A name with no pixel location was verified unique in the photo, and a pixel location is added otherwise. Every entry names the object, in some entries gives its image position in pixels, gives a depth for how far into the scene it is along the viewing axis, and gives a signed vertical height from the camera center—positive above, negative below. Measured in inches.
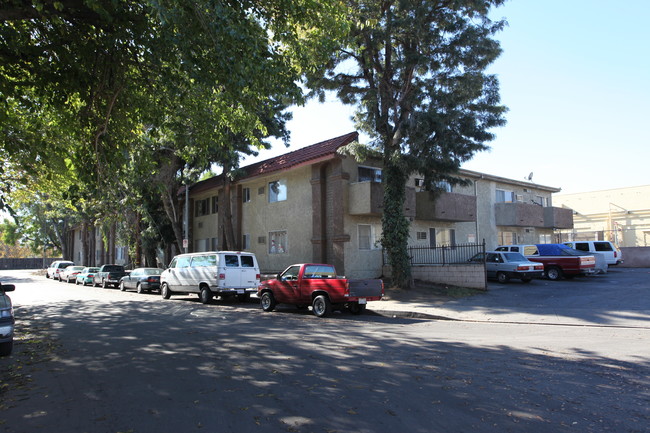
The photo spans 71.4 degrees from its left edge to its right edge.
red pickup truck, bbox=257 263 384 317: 527.8 -54.5
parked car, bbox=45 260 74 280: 1603.1 -57.8
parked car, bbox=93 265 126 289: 1170.6 -67.7
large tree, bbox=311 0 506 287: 666.2 +247.1
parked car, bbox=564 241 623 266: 1088.2 -18.6
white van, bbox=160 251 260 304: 687.1 -42.1
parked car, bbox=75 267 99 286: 1285.7 -72.9
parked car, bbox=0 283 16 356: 311.4 -51.5
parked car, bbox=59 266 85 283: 1416.0 -71.0
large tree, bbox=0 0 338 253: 330.0 +149.7
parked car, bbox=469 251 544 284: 847.1 -47.4
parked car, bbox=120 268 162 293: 966.4 -66.3
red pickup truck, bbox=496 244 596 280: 897.5 -37.3
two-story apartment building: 850.8 +73.0
